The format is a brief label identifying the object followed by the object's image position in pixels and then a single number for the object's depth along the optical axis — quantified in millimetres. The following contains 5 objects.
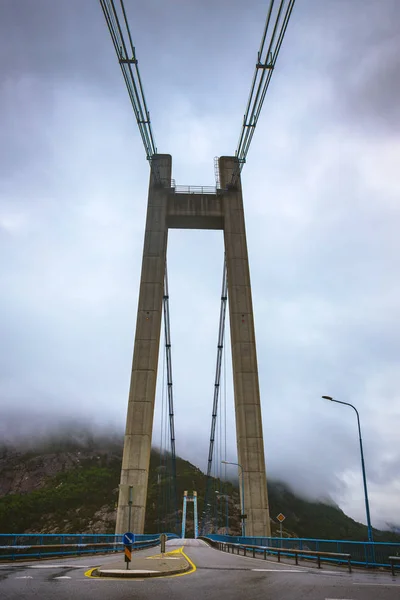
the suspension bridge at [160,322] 34344
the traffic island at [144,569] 12312
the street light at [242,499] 35500
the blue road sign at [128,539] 13440
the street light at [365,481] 22141
